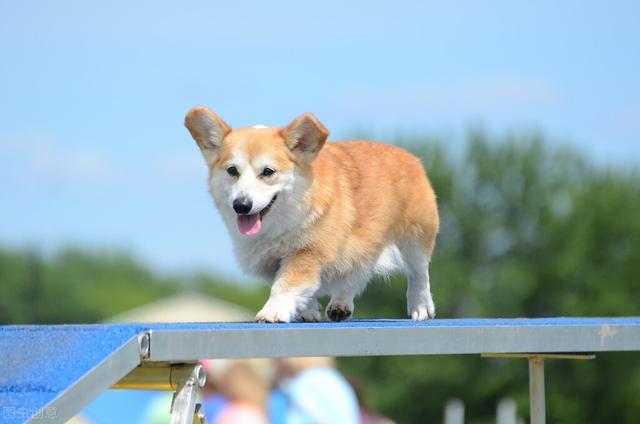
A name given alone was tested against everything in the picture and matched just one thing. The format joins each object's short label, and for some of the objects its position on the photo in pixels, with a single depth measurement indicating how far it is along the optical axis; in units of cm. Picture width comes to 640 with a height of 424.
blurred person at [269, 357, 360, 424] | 1694
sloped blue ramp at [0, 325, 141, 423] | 758
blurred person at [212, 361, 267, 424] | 1695
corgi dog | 1162
